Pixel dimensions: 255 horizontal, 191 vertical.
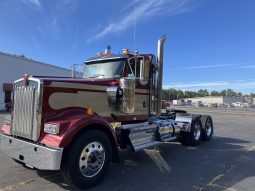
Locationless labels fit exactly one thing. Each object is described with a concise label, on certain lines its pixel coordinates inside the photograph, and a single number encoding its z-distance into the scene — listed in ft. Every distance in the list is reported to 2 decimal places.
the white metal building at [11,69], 73.18
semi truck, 11.37
